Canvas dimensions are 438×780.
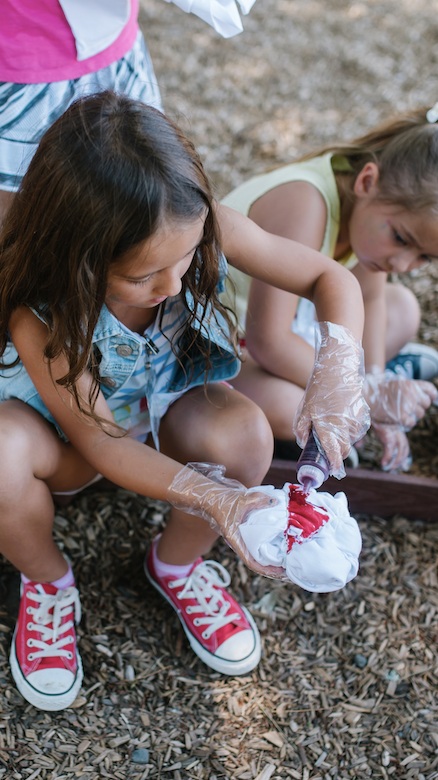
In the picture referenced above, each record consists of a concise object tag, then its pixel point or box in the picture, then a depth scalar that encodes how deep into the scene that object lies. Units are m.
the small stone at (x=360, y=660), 1.87
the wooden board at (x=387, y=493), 2.12
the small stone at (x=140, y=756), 1.65
